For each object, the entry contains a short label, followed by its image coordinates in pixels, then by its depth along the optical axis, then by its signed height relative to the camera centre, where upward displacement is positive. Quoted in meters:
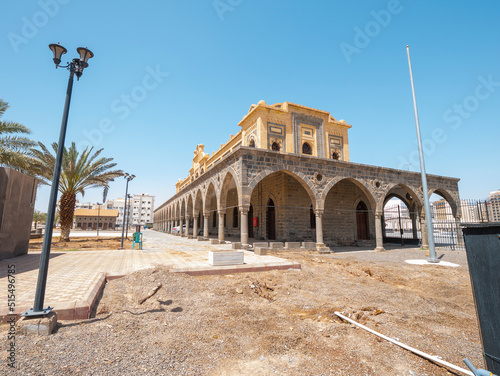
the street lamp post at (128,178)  16.71 +3.12
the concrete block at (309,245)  13.62 -1.17
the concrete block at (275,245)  12.91 -1.11
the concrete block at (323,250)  13.05 -1.38
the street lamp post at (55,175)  3.34 +0.72
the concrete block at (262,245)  12.89 -1.09
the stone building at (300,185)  13.43 +2.63
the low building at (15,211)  8.20 +0.47
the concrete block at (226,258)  7.39 -1.02
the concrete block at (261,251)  10.66 -1.17
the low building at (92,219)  51.91 +1.06
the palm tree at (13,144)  11.48 +3.90
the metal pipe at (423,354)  2.53 -1.51
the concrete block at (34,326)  3.12 -1.29
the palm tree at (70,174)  15.55 +3.37
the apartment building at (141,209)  92.60 +5.66
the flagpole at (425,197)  10.36 +1.14
